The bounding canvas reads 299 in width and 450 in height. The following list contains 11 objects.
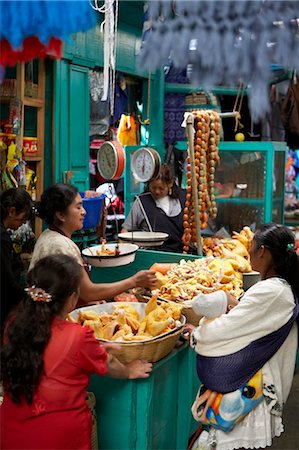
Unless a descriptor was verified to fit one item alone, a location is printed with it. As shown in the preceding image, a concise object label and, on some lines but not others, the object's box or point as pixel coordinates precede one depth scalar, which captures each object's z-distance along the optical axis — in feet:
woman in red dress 6.50
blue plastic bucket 15.40
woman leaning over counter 9.39
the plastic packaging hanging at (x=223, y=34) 7.13
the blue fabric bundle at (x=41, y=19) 5.09
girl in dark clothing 7.54
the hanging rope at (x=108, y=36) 8.82
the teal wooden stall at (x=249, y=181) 18.84
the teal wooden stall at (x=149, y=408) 7.98
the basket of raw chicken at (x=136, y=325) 7.76
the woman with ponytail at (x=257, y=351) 7.68
